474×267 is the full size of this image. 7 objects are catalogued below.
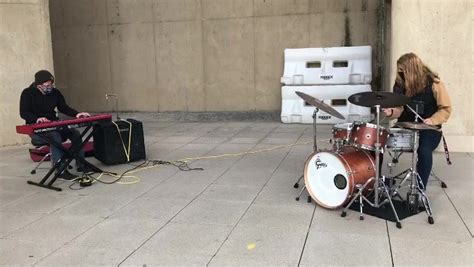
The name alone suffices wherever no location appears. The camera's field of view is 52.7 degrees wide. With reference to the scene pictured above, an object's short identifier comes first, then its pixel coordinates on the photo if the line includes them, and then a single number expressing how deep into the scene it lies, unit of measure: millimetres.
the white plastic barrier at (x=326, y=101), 9629
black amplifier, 6559
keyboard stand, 5695
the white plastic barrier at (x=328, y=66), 9672
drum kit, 4199
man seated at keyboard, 6062
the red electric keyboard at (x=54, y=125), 5297
